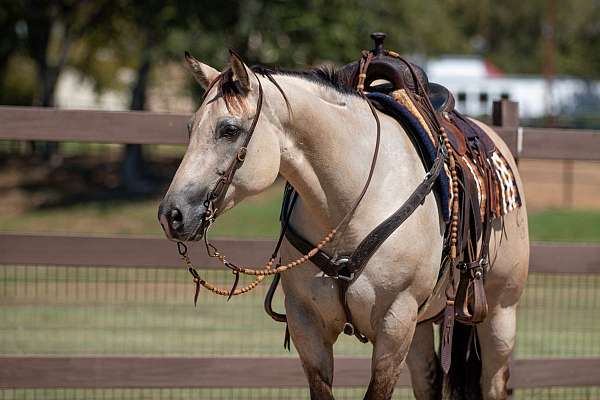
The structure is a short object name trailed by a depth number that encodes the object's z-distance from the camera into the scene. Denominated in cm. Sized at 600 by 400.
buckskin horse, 684
